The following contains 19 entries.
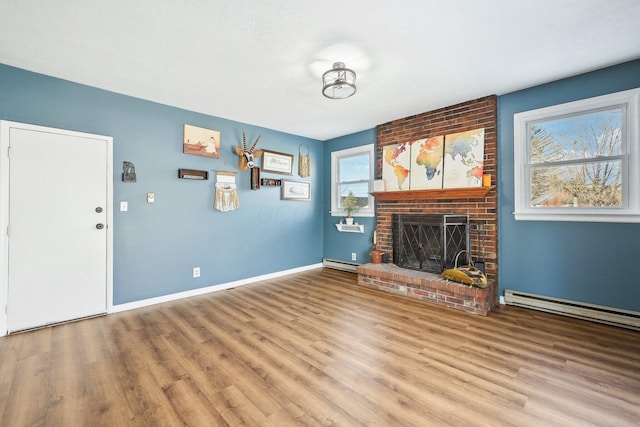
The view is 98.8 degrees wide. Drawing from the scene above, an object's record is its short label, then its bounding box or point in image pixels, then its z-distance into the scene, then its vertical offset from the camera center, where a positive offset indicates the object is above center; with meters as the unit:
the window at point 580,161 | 2.63 +0.57
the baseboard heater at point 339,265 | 5.04 -0.97
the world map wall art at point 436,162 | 3.51 +0.73
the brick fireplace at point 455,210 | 3.23 +0.06
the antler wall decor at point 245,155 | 4.16 +0.91
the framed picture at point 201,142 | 3.71 +1.01
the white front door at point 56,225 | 2.63 -0.12
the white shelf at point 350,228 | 4.84 -0.26
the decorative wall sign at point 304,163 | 5.08 +0.95
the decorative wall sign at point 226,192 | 3.99 +0.32
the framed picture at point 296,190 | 4.84 +0.43
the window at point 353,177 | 4.85 +0.69
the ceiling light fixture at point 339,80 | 2.57 +1.30
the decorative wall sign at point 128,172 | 3.21 +0.49
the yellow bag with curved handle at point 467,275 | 3.07 -0.71
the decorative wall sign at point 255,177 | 4.35 +0.58
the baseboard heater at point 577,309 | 2.61 -0.99
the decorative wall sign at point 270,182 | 4.52 +0.53
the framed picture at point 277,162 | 4.53 +0.89
